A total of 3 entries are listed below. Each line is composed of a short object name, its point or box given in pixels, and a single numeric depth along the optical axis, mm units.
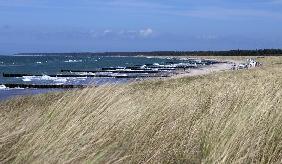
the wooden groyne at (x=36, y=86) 45719
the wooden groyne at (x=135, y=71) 76956
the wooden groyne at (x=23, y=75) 65088
